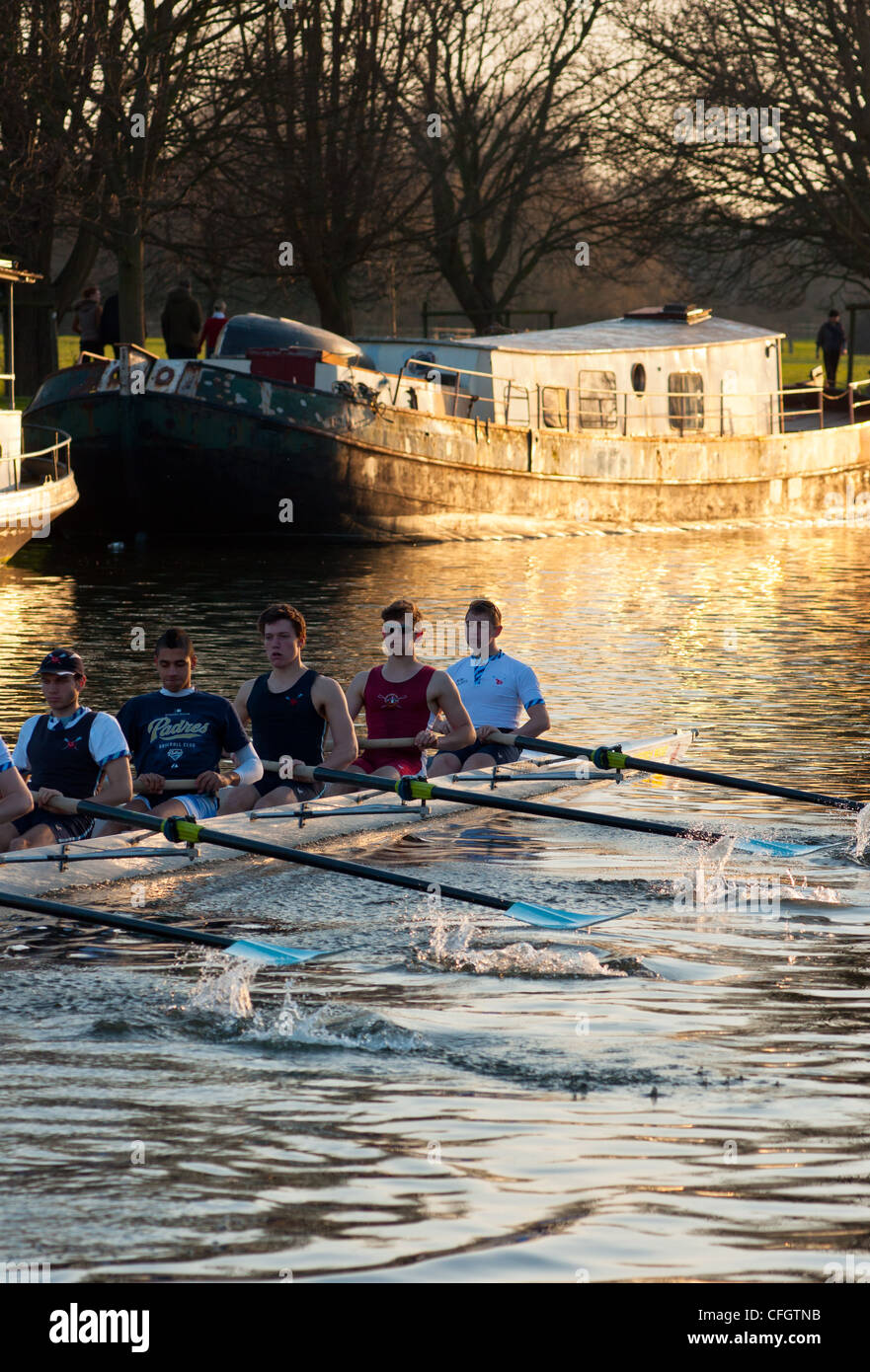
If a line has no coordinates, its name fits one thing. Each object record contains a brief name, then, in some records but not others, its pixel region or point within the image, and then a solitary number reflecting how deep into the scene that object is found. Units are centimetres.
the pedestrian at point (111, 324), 3303
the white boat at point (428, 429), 2794
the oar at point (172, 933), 825
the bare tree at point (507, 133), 4322
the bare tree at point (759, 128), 4047
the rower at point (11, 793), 929
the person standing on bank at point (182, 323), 3075
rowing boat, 944
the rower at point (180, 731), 1026
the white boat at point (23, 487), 2294
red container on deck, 2834
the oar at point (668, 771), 1197
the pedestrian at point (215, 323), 3200
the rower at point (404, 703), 1152
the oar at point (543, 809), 1089
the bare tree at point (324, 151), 3600
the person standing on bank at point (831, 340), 3856
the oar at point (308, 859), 912
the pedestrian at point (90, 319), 3108
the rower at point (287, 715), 1077
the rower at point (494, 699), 1259
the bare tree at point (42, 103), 2969
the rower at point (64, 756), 970
